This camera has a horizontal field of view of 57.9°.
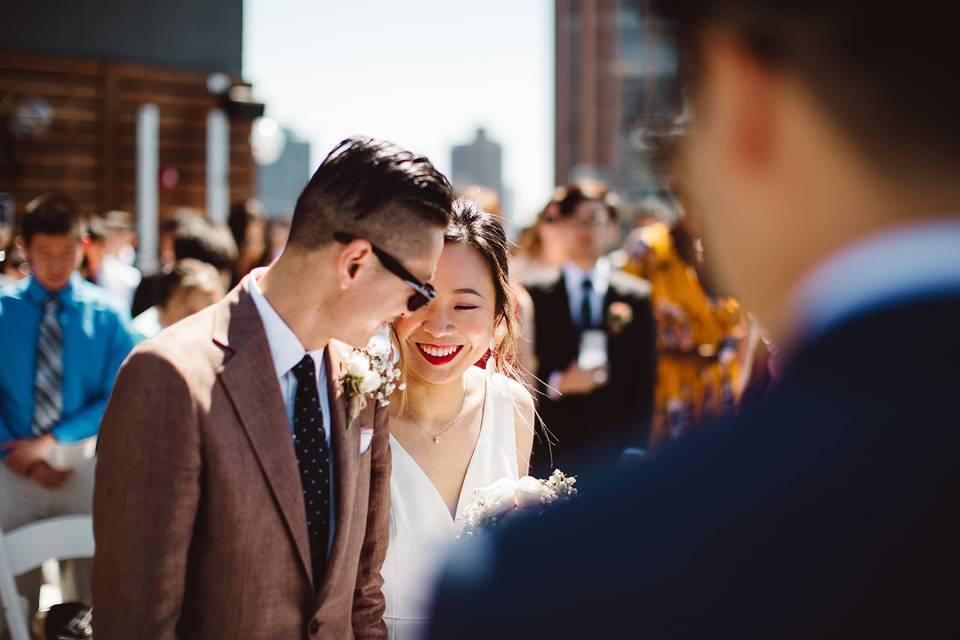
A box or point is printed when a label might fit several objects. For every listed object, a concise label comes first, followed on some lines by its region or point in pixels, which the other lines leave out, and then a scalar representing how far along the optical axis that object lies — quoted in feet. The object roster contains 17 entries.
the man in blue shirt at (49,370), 14.20
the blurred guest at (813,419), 1.73
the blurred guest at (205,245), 16.75
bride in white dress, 8.21
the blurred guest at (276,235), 22.59
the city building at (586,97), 215.72
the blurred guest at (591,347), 17.04
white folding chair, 9.61
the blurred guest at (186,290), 14.17
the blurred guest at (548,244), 17.72
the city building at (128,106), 33.30
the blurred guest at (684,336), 17.56
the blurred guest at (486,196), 17.40
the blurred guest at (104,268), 22.06
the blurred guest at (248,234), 21.57
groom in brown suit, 5.43
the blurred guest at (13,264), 22.13
